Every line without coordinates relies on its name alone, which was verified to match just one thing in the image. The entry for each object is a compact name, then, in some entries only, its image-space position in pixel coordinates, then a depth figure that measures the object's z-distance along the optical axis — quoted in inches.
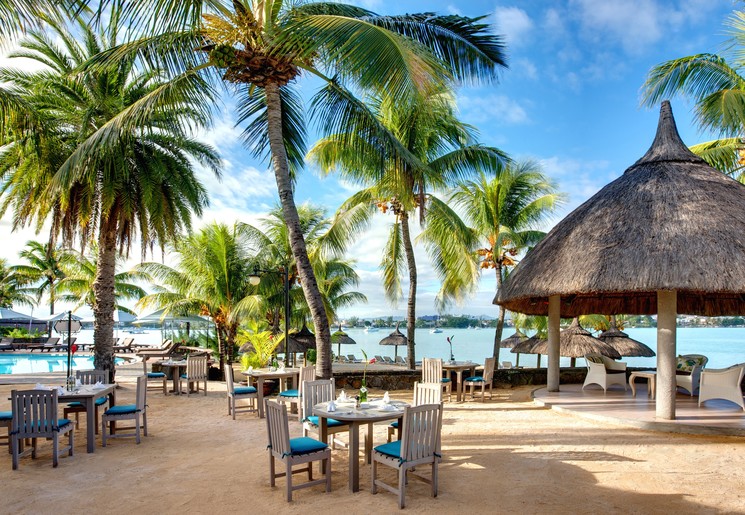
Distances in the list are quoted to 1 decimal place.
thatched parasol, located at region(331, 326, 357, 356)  852.6
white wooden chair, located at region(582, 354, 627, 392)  460.4
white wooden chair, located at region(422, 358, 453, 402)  440.1
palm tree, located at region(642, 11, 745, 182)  455.2
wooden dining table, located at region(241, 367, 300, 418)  399.5
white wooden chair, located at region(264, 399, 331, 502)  206.5
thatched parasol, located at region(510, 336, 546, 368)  559.9
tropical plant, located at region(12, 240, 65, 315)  1384.1
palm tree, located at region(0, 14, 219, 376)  481.4
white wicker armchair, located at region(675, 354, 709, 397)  426.0
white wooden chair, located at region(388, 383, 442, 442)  268.5
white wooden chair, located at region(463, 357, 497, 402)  466.9
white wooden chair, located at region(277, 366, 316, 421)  370.6
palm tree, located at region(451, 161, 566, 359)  708.0
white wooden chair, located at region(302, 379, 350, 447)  261.3
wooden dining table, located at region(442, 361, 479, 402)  470.0
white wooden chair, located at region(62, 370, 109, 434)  353.4
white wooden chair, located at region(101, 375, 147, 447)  297.6
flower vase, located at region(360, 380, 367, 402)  251.6
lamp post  497.0
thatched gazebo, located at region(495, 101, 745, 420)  322.0
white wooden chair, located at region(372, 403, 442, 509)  201.2
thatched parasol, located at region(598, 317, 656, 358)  552.4
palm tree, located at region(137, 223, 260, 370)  697.0
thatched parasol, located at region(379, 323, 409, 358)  775.4
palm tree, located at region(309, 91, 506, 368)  569.9
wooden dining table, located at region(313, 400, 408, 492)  217.2
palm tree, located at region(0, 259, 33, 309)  1434.5
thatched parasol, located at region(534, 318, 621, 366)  514.9
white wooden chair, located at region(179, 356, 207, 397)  490.9
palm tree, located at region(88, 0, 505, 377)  324.5
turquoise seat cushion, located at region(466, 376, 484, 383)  469.4
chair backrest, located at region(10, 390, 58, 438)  251.1
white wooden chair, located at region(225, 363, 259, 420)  382.8
